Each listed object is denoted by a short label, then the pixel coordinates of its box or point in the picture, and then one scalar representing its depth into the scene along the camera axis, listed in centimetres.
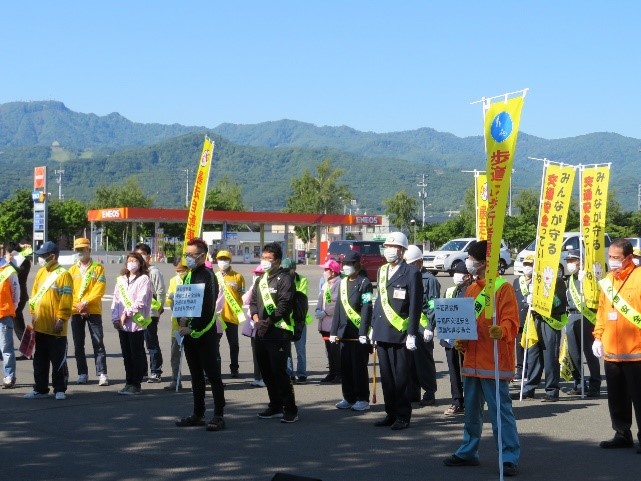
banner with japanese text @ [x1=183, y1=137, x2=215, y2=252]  1341
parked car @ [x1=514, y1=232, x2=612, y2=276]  3622
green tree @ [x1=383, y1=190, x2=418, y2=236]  11644
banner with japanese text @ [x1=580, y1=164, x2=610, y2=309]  1188
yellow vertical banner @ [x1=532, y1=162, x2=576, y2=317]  1199
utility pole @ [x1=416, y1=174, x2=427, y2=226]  13412
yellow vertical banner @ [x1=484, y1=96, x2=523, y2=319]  762
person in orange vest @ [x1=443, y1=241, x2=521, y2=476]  798
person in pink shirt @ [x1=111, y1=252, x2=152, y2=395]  1241
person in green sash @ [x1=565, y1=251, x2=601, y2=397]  1216
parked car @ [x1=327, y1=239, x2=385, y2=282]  4312
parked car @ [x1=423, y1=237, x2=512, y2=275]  4550
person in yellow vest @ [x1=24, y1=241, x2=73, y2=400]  1189
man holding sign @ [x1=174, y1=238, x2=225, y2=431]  1009
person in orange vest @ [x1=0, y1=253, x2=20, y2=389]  1274
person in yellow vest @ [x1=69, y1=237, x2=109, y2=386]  1301
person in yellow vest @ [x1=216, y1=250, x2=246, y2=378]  1367
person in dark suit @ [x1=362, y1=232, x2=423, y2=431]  998
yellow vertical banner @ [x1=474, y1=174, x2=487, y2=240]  1556
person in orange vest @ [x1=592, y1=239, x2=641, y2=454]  888
